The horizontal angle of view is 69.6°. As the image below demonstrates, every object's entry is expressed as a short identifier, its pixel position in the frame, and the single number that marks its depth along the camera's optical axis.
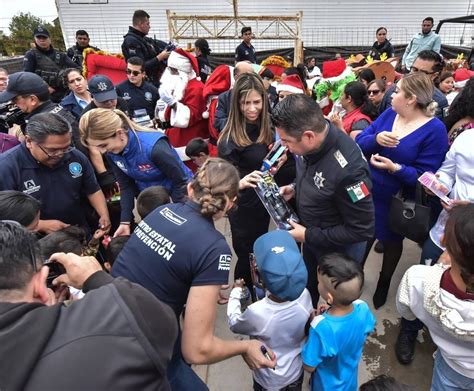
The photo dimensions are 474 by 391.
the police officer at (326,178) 1.89
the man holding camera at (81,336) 0.76
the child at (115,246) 2.18
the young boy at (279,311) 1.61
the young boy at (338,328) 1.71
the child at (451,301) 1.35
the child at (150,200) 2.19
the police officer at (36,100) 2.95
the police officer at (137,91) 4.56
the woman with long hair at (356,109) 3.42
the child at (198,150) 3.54
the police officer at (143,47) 5.40
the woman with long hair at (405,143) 2.41
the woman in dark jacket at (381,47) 8.94
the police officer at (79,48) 7.03
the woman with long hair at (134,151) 2.30
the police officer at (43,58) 5.53
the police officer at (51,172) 2.25
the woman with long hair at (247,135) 2.64
